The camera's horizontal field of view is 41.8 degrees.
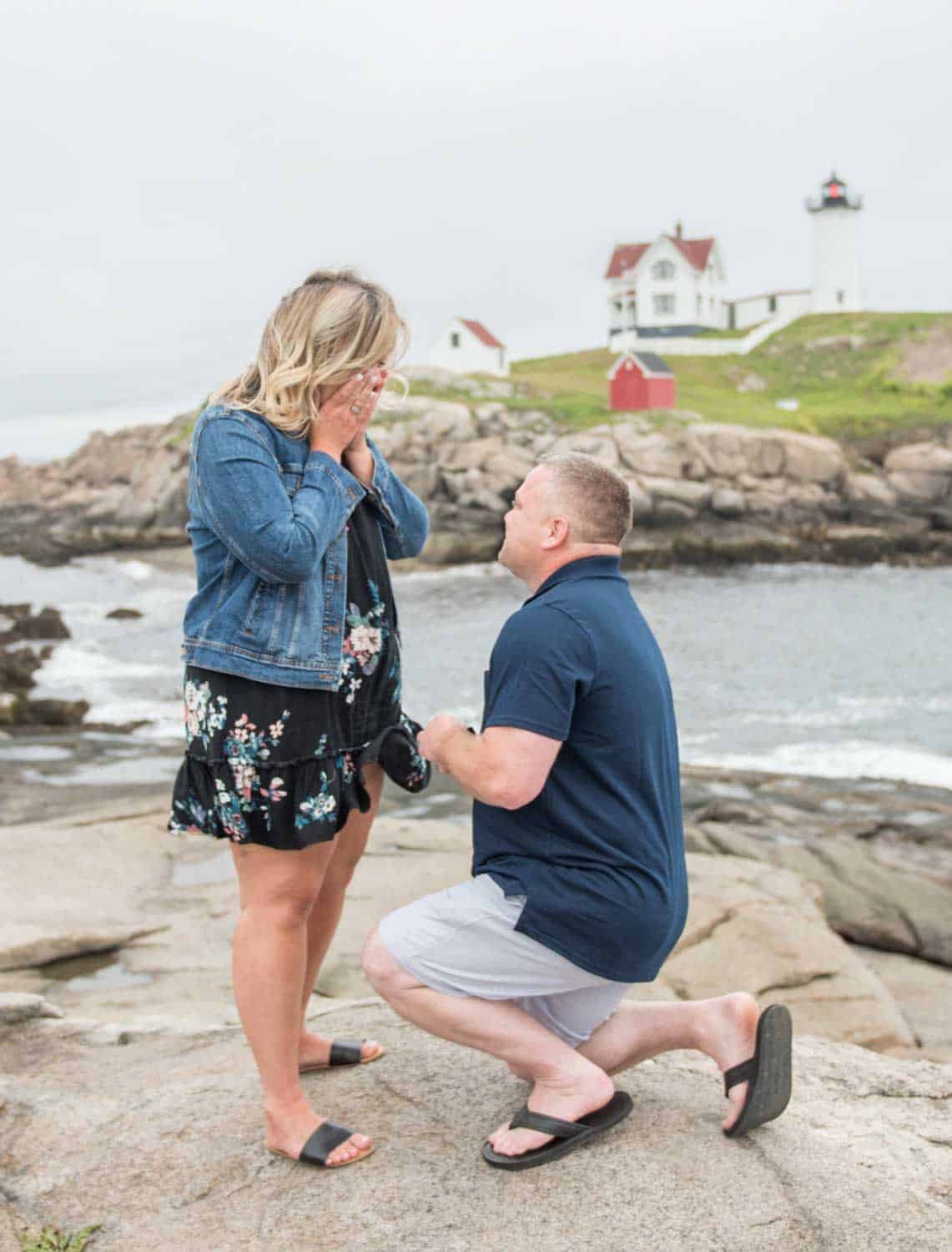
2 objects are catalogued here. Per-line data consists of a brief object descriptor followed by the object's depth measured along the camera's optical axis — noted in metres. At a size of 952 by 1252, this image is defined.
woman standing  3.06
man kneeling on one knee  2.91
